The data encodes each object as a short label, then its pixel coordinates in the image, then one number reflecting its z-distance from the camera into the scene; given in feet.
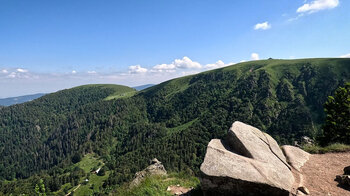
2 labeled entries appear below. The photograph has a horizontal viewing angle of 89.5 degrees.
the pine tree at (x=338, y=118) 124.47
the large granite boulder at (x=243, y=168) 35.50
